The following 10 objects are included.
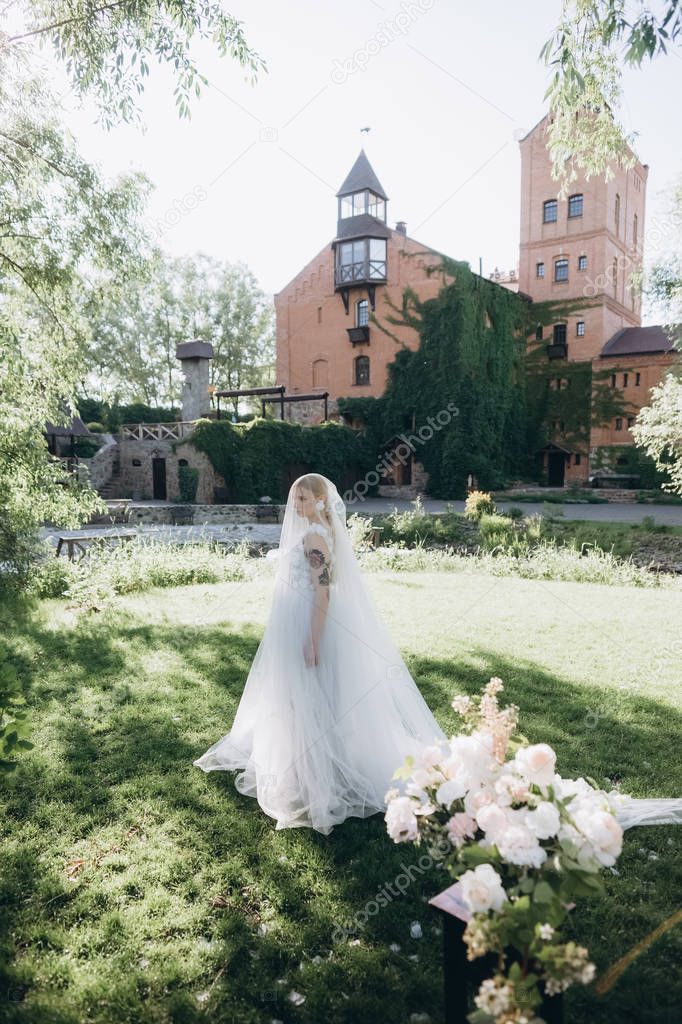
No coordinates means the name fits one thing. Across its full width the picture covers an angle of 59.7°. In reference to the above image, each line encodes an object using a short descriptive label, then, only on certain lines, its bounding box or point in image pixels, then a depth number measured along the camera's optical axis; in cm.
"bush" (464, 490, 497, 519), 1872
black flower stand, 191
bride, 357
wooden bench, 1240
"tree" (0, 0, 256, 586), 816
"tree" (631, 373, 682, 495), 1547
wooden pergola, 3109
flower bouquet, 148
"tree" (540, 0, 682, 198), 398
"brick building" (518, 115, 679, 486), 3306
